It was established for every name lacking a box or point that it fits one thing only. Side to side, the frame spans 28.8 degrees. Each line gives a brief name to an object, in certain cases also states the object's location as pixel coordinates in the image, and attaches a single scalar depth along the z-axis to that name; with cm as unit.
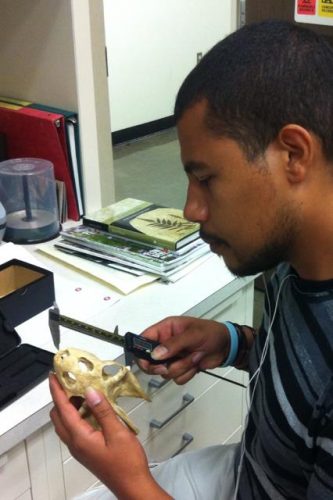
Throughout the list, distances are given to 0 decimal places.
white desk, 101
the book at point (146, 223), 143
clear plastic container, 154
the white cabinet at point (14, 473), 102
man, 77
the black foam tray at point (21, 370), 104
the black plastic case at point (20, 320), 106
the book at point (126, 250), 137
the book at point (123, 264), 137
